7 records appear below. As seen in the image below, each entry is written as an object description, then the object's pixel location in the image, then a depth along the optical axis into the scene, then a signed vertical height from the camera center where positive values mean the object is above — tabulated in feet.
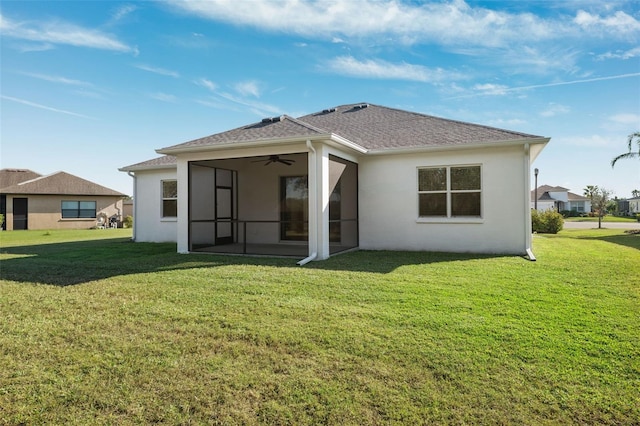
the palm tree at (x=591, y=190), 154.75 +10.96
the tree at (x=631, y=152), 66.33 +11.71
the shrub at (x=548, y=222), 63.46 -1.35
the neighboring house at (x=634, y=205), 203.29 +5.26
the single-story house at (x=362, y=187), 30.35 +2.82
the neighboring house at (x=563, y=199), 189.37 +8.25
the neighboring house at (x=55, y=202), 85.10 +3.62
